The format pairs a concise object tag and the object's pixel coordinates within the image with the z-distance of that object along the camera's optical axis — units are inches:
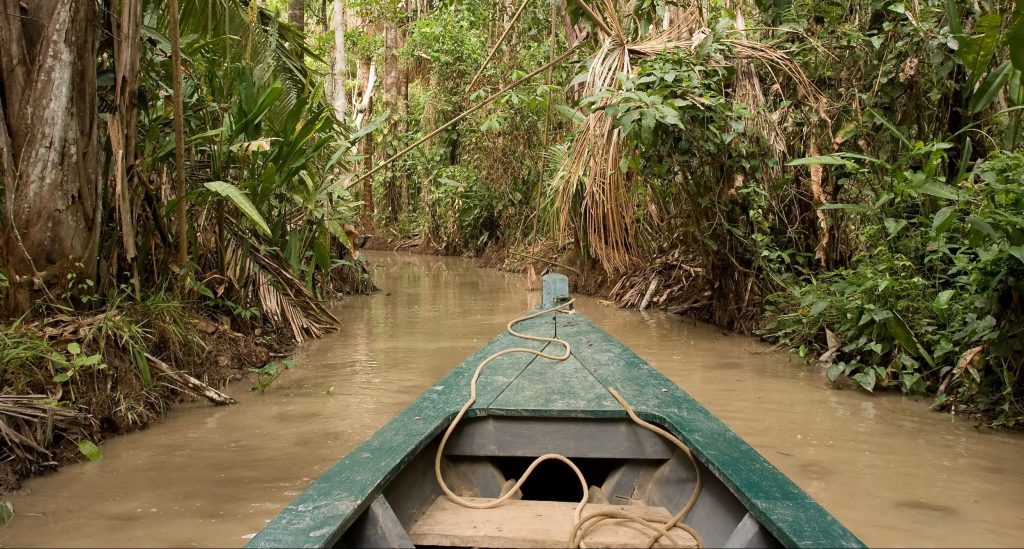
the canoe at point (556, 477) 73.0
